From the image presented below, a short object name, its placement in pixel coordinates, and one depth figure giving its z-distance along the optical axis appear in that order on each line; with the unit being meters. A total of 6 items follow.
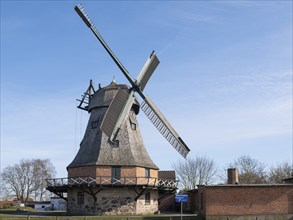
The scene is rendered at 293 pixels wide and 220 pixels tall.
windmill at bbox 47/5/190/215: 27.30
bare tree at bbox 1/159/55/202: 64.06
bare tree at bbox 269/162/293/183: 49.06
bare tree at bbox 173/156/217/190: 51.22
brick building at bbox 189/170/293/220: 24.88
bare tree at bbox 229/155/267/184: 47.75
